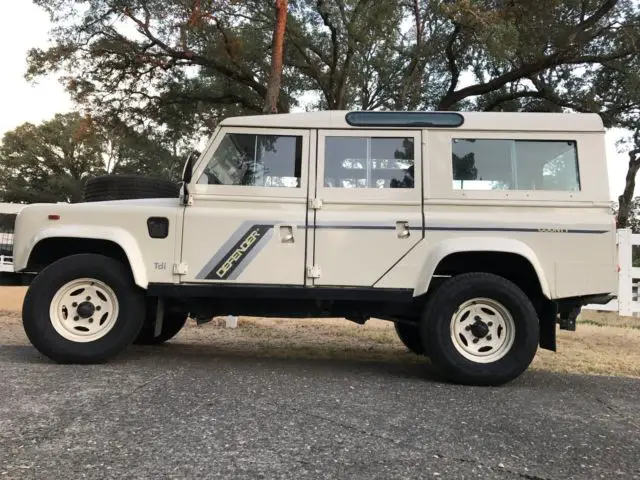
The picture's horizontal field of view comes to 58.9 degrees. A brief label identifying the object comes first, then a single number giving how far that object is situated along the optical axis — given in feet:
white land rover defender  16.79
